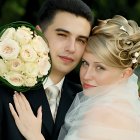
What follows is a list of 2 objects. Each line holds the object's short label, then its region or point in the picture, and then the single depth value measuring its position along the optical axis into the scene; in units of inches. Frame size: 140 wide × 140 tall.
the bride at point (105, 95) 171.0
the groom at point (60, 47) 182.1
